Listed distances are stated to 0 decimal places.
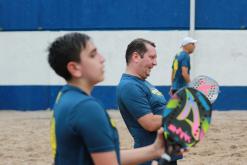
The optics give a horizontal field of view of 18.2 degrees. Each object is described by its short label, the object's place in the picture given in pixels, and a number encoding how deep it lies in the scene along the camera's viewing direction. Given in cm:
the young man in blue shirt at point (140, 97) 576
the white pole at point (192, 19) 1881
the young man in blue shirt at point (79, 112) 336
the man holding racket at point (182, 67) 1429
